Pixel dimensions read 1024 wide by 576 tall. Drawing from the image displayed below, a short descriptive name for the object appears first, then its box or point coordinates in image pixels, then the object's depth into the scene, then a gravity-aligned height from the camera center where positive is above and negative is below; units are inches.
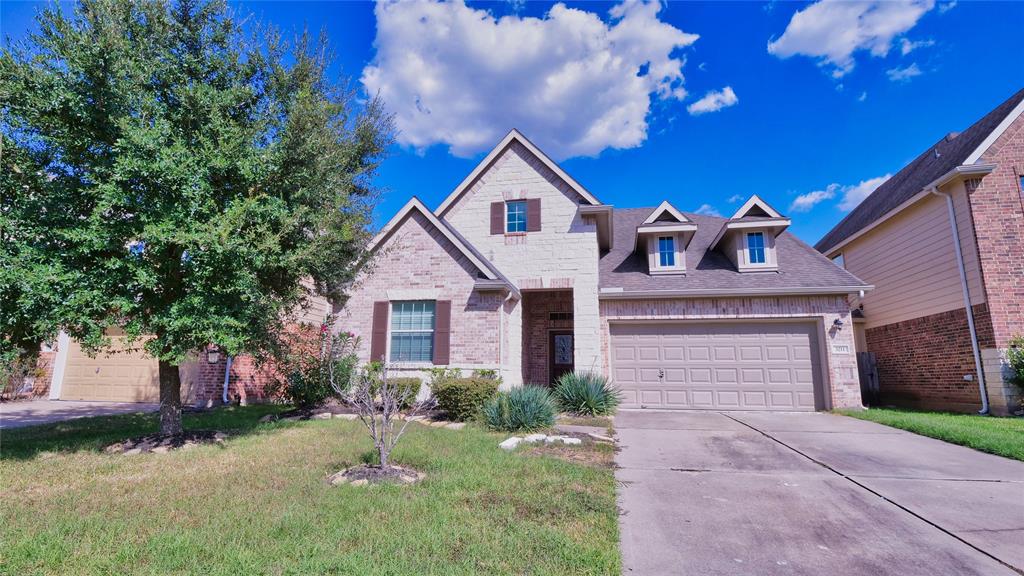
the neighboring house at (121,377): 530.3 -12.0
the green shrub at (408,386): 428.5 -19.3
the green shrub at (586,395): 441.4 -29.2
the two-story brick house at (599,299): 481.4 +72.4
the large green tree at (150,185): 239.5 +100.8
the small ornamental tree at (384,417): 220.4 -24.6
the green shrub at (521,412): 347.9 -35.0
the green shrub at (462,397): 389.4 -26.1
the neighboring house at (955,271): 444.8 +97.5
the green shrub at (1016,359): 418.3 +3.7
